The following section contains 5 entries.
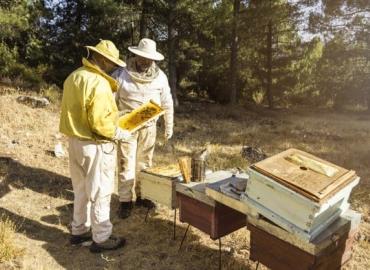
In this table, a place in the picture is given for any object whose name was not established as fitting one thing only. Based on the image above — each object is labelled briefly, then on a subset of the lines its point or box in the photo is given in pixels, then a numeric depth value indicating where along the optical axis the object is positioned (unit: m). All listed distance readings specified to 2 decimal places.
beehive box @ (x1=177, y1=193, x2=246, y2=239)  4.61
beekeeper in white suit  5.95
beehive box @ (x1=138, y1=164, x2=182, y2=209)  5.27
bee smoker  4.99
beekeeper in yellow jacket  4.66
